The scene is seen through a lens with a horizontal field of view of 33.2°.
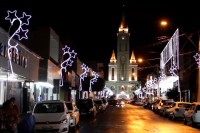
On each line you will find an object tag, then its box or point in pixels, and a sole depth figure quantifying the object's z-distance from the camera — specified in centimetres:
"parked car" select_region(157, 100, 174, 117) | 3411
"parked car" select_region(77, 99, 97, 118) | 2961
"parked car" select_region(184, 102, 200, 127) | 2162
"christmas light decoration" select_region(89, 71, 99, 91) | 7481
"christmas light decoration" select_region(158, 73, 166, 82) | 7940
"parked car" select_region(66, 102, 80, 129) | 1770
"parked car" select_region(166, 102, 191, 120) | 2798
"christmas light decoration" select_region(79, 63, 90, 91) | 6644
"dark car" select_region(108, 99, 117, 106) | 8329
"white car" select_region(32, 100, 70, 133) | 1523
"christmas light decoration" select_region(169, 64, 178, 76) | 5803
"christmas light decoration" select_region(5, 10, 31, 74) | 1980
